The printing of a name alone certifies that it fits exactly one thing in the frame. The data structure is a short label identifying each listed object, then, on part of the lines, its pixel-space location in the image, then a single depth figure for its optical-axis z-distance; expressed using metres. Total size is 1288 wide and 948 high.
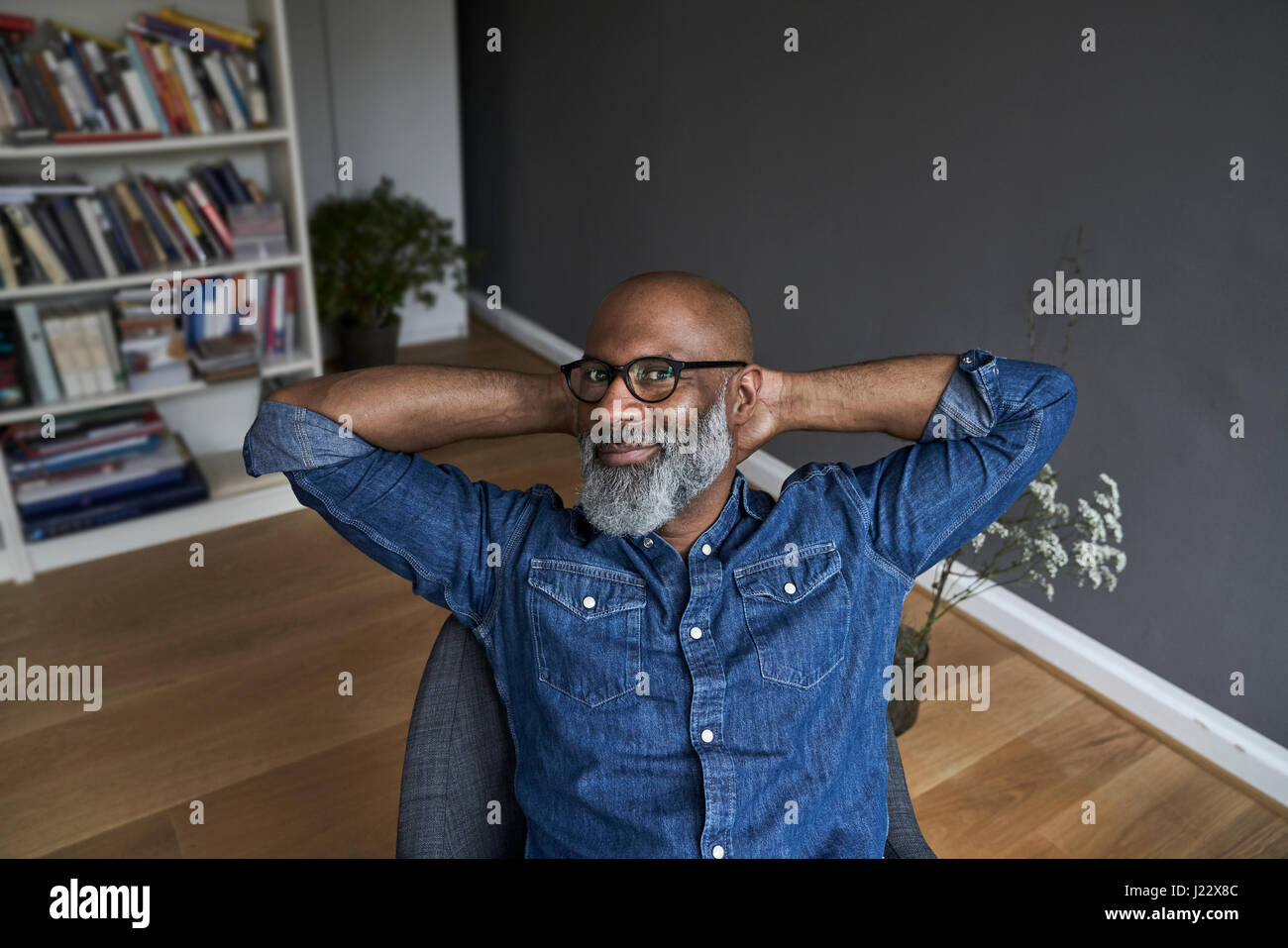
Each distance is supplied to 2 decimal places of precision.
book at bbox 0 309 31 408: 2.81
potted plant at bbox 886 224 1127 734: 2.00
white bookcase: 2.86
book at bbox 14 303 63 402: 2.82
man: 1.28
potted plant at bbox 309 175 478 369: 3.93
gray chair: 1.28
